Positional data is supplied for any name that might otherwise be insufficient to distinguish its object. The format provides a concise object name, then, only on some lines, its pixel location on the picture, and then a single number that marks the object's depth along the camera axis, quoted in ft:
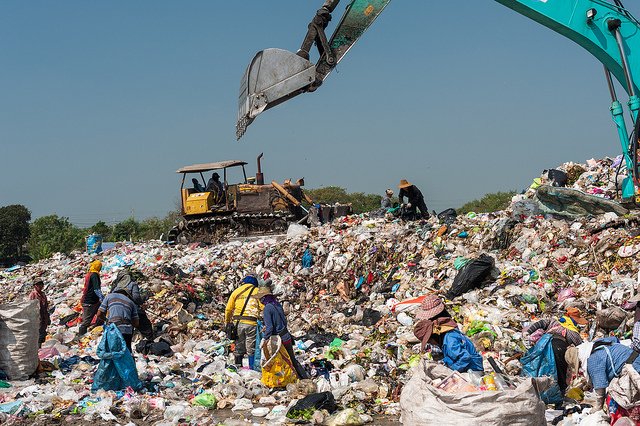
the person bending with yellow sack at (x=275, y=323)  24.84
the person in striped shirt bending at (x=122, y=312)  26.76
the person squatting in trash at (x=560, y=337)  21.09
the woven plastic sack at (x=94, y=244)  78.33
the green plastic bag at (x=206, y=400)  23.18
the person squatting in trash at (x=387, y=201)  60.44
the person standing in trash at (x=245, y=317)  27.02
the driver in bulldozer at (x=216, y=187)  73.72
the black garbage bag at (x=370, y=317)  34.83
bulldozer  71.41
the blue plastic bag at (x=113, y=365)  24.45
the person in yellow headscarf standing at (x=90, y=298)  36.91
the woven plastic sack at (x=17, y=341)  26.66
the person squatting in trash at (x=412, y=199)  51.55
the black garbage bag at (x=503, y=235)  38.11
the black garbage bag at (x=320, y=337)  31.95
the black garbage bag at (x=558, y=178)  49.30
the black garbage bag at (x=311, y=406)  20.94
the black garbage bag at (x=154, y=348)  31.96
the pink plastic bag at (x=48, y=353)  31.10
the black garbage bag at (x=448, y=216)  45.15
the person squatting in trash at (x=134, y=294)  29.73
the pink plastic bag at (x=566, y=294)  29.60
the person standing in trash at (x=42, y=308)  32.40
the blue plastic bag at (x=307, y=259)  49.96
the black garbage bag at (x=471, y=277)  33.53
